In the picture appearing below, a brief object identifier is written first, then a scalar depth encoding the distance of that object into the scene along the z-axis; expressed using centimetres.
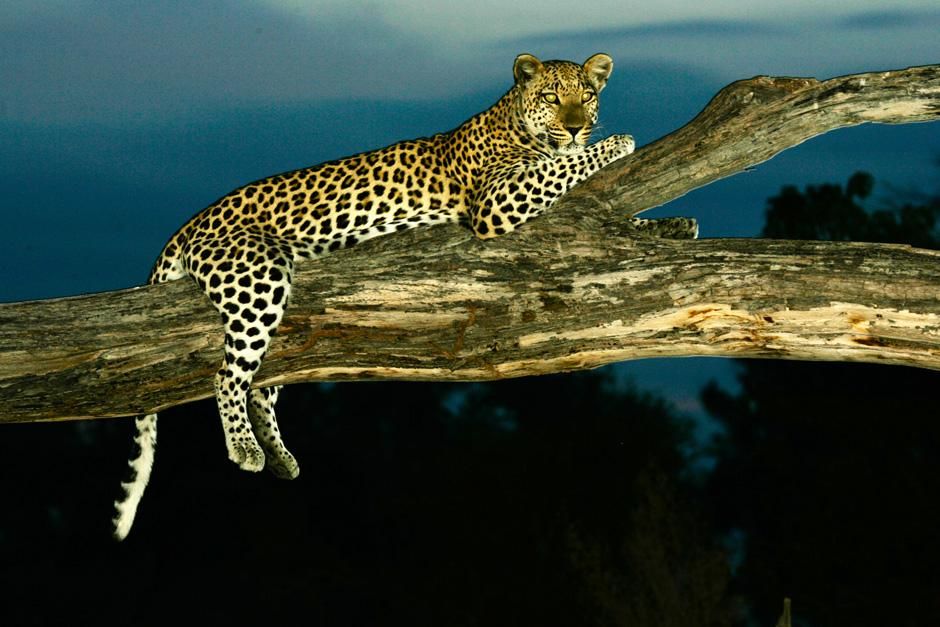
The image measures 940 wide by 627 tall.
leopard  1617
